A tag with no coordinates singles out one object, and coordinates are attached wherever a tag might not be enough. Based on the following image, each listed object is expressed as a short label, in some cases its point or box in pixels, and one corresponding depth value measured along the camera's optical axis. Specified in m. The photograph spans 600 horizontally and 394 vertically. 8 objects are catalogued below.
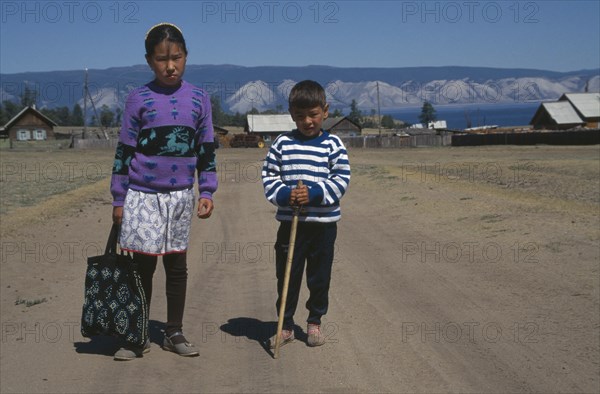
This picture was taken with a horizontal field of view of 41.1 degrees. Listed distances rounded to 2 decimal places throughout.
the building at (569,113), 86.44
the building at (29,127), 97.86
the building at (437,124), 153.11
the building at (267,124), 107.06
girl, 5.11
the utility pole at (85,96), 69.36
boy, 5.38
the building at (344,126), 105.62
